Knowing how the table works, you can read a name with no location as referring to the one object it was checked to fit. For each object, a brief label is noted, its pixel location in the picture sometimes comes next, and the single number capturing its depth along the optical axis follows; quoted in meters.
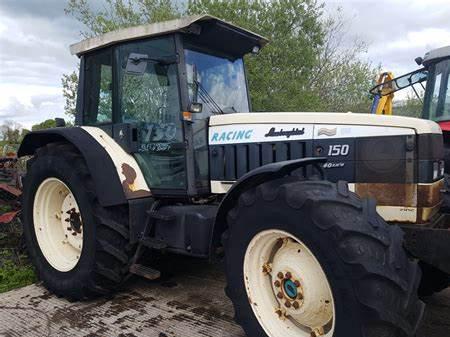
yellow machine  6.53
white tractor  2.36
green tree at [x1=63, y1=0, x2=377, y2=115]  14.16
